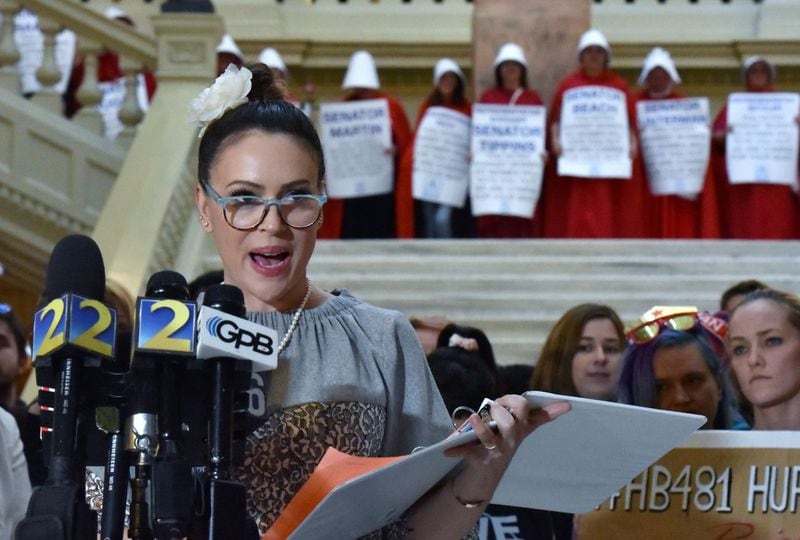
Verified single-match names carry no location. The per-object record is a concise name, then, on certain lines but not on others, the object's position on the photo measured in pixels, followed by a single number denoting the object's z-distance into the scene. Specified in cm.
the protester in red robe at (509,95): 1366
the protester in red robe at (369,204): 1391
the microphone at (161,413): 273
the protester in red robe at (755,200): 1360
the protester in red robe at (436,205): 1349
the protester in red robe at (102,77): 1347
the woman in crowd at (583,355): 639
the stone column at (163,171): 1016
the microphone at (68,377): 273
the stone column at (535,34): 1477
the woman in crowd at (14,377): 584
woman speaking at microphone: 340
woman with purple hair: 581
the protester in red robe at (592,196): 1355
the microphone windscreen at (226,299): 291
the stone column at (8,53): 1240
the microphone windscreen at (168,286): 288
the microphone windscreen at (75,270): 291
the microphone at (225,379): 277
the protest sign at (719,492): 423
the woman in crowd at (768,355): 512
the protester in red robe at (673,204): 1377
